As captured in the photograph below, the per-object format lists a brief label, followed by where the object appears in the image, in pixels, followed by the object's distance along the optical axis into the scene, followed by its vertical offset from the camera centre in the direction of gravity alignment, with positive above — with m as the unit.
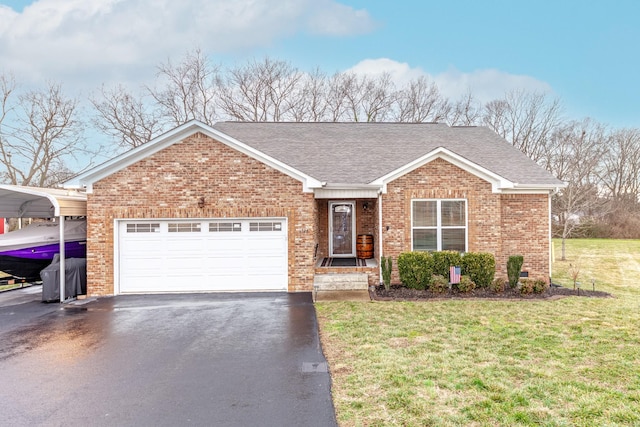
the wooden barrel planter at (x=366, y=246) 13.55 -0.95
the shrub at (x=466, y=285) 10.20 -1.80
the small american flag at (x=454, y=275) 10.40 -1.55
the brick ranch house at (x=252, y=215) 10.58 +0.16
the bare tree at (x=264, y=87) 29.19 +10.57
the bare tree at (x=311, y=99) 29.53 +9.72
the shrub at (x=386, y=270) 10.61 -1.43
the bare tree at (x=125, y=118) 26.55 +7.51
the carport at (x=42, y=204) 9.88 +0.53
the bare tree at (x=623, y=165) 35.47 +5.26
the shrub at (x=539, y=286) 10.25 -1.85
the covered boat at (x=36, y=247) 10.80 -0.76
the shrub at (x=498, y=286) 10.28 -1.84
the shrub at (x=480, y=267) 10.61 -1.36
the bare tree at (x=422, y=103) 30.89 +9.80
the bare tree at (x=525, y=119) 31.02 +8.64
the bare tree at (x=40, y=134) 26.16 +6.28
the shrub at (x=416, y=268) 10.55 -1.38
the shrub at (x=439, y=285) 10.27 -1.81
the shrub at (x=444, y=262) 10.62 -1.21
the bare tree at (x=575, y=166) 22.56 +3.74
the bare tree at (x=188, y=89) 27.88 +10.04
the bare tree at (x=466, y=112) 31.84 +9.31
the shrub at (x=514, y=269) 10.77 -1.44
